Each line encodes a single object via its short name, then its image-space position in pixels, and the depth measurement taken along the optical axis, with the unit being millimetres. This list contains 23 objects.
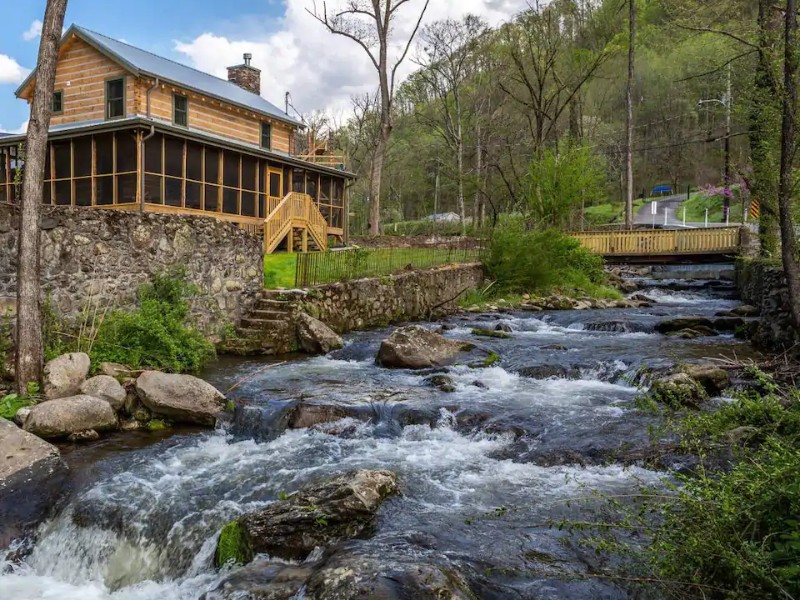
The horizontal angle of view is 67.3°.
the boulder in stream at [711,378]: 8820
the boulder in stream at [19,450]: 6195
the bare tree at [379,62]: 31828
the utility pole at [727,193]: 30841
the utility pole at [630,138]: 31734
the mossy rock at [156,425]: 8007
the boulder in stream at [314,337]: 12797
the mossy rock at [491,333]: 14484
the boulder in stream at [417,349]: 11328
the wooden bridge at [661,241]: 26875
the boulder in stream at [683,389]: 7750
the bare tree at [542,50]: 29953
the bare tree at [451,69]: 37844
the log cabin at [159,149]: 21109
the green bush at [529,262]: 21578
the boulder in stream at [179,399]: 8125
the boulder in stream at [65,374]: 8094
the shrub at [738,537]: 2961
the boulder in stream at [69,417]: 7223
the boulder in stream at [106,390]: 8086
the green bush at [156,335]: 9750
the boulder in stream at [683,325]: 14303
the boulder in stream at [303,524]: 4938
